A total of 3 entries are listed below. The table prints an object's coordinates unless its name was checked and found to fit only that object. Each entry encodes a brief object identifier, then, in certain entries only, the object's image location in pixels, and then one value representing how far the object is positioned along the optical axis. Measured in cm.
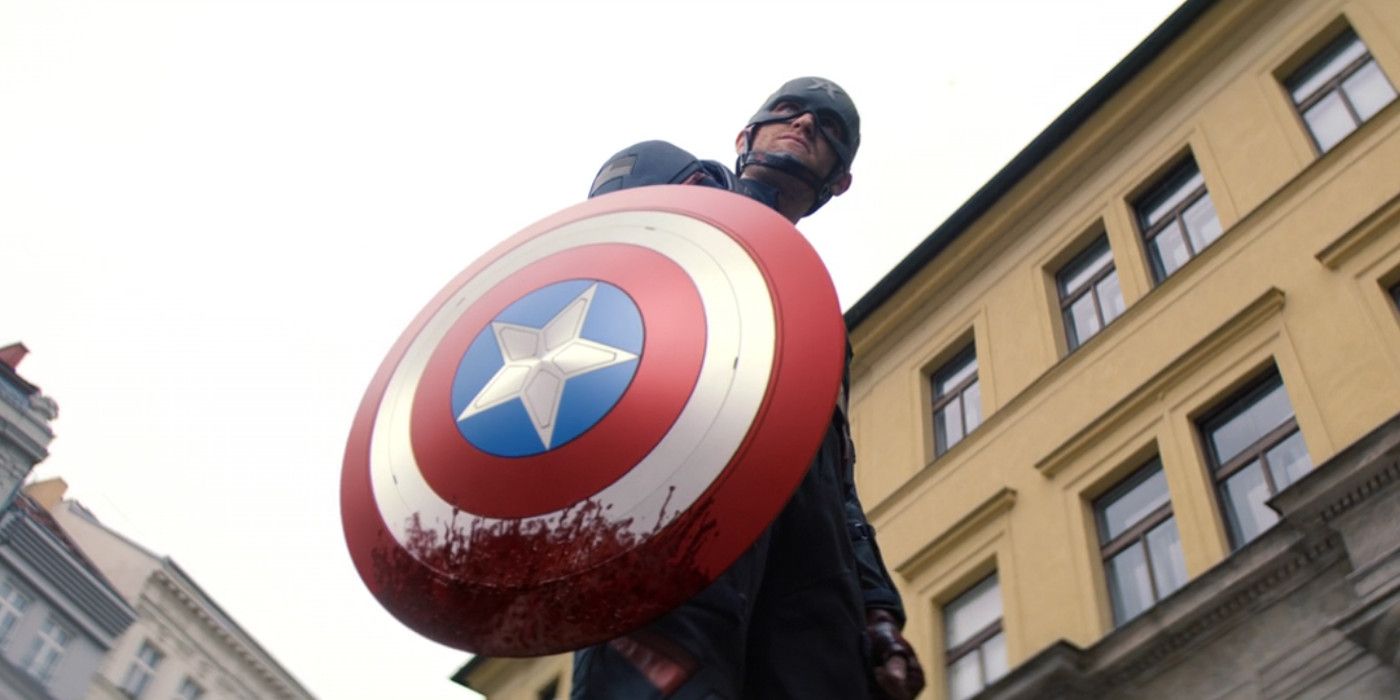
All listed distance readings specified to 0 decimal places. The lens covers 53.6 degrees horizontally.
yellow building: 1012
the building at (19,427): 2872
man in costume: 217
